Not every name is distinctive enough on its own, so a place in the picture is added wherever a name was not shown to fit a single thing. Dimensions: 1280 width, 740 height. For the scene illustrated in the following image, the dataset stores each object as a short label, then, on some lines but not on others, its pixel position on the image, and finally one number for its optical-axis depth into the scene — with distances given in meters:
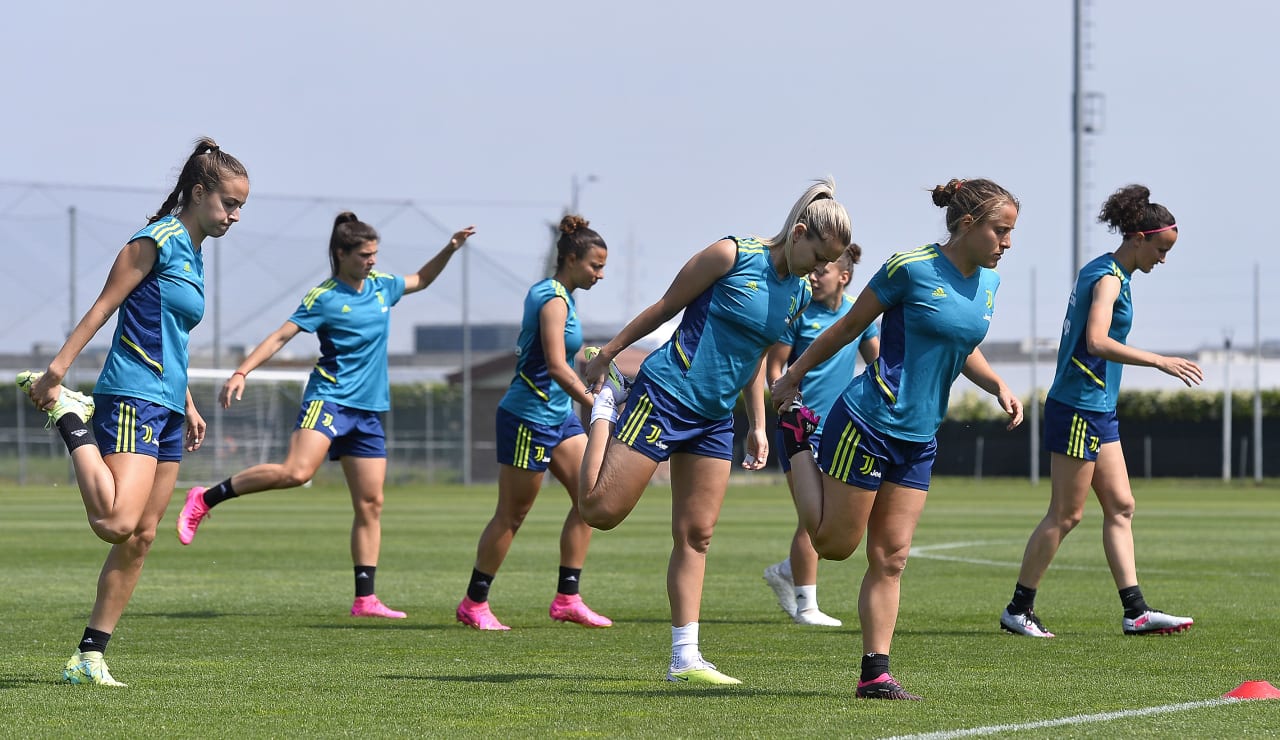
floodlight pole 66.81
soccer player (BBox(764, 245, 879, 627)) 18.56
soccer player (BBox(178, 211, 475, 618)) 19.20
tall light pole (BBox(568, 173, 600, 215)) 101.25
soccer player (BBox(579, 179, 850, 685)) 13.00
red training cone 12.00
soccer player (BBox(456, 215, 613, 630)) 18.14
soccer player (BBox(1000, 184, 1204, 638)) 16.98
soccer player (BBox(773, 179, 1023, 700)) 12.16
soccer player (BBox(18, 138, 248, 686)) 12.40
